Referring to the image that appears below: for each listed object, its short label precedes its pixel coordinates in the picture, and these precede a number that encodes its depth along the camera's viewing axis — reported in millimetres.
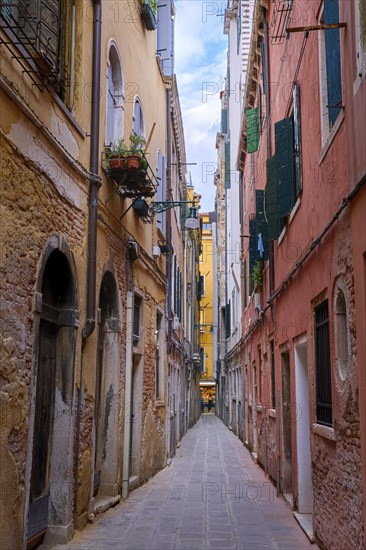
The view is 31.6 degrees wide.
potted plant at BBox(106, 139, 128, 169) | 8383
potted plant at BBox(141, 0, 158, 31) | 11336
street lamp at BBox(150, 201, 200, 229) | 11932
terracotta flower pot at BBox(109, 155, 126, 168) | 8383
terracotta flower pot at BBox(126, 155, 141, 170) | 8336
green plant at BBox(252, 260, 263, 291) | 13234
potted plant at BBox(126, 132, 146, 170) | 8352
